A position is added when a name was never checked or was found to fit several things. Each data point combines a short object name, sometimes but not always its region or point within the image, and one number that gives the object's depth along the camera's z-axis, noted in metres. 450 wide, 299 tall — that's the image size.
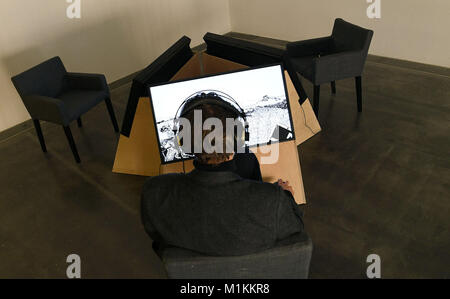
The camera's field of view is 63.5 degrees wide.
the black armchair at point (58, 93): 3.51
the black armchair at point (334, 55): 3.68
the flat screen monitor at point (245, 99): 2.59
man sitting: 1.40
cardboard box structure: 2.80
